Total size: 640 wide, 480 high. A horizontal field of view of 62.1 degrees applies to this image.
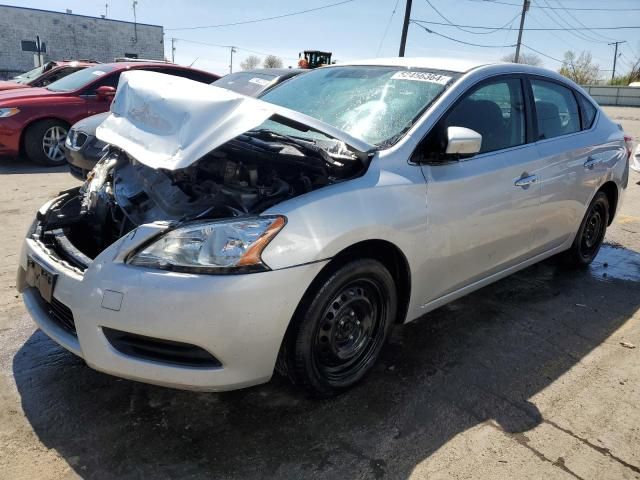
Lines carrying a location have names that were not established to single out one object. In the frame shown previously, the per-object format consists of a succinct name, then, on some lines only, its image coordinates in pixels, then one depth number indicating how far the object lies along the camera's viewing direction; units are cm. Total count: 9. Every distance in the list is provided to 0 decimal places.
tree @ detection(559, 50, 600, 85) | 5692
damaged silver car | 217
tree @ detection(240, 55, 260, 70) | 6625
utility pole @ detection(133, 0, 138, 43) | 4681
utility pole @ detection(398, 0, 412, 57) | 2758
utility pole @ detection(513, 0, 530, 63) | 3841
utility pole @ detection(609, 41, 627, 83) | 6512
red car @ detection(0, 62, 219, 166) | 789
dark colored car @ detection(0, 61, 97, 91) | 1044
